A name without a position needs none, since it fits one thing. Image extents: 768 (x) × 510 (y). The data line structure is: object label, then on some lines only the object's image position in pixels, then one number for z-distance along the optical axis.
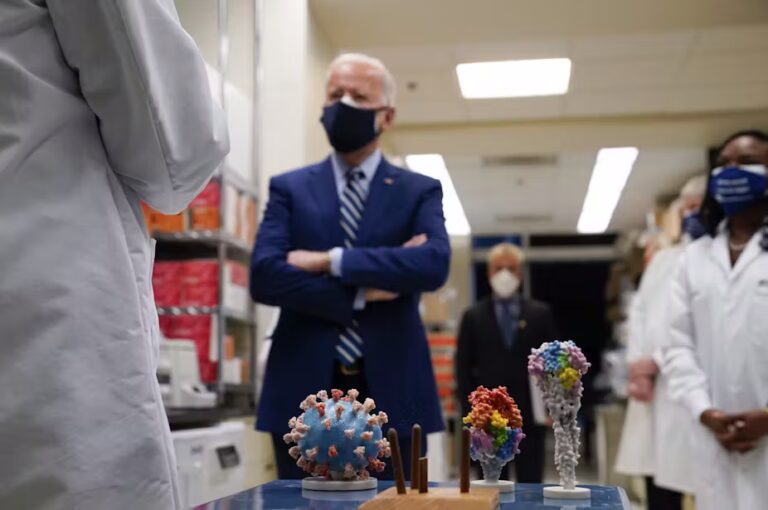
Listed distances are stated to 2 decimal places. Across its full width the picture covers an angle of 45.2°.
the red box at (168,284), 4.18
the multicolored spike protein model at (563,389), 1.25
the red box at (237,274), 4.29
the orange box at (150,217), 4.04
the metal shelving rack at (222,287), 4.09
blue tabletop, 1.09
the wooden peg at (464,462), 1.05
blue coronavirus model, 1.23
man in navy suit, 1.83
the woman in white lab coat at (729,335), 2.49
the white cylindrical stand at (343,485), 1.21
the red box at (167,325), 4.15
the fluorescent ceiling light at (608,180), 7.72
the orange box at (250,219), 4.47
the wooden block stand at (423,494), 0.97
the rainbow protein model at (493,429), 1.25
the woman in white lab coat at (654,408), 4.38
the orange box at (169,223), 4.14
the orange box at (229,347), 4.16
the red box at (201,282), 4.16
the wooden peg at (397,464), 1.06
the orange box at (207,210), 4.15
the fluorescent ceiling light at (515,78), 5.85
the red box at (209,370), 4.07
